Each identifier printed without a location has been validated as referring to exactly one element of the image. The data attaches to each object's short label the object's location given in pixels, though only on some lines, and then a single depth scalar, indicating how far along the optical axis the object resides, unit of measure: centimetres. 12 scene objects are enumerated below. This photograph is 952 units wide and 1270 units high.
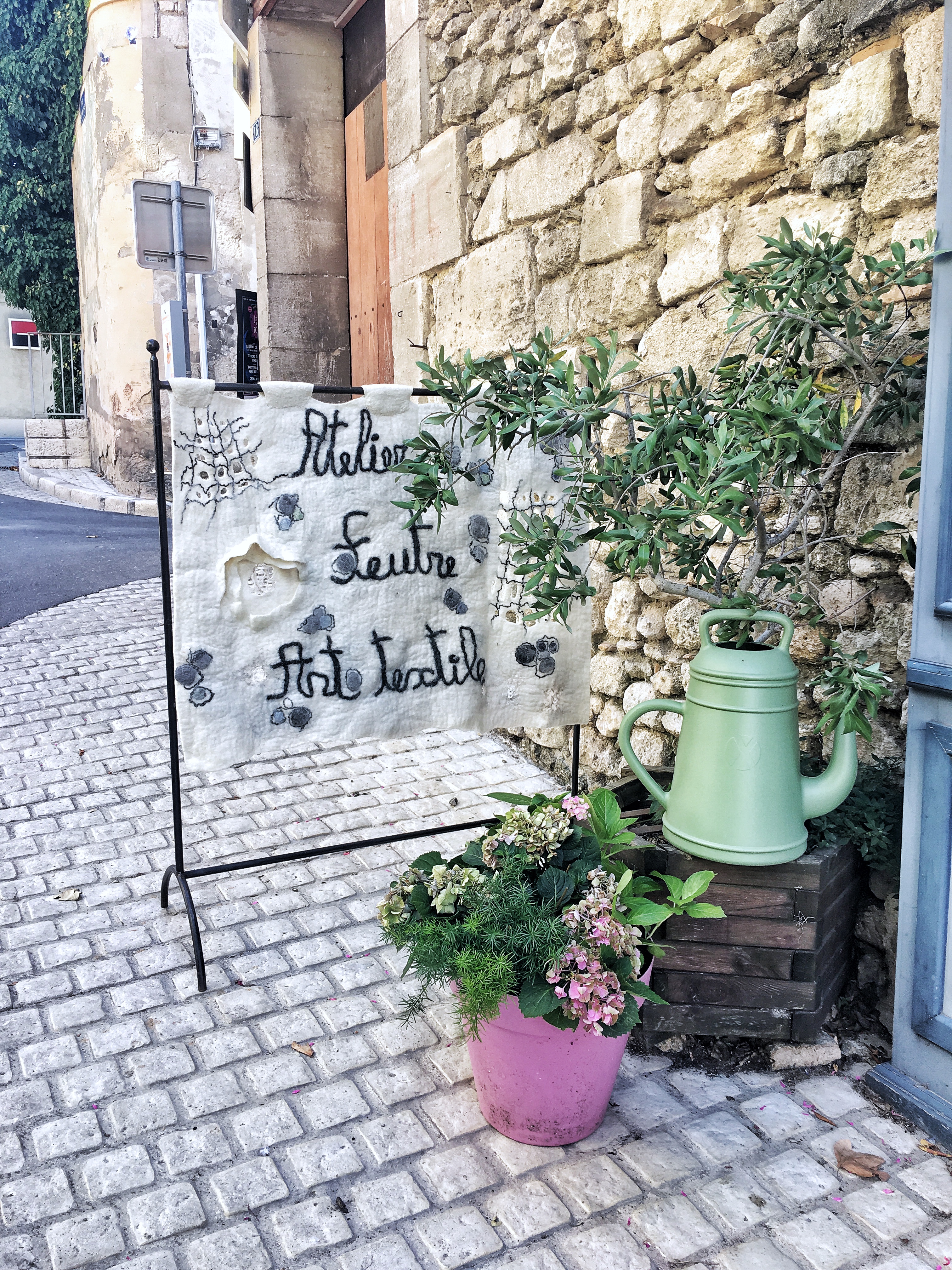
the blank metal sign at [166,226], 698
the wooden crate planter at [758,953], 214
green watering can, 207
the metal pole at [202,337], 755
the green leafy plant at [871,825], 223
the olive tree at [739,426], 191
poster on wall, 771
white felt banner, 241
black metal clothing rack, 240
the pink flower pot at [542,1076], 189
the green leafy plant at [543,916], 182
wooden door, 546
